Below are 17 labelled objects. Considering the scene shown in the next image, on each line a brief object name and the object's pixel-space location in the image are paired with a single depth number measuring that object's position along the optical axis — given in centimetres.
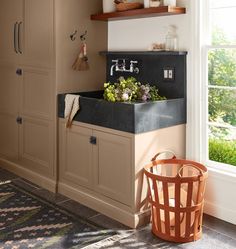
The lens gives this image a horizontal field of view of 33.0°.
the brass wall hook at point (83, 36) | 376
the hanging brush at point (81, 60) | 371
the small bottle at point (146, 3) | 330
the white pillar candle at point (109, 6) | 368
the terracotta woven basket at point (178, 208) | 274
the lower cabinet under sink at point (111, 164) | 303
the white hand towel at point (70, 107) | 344
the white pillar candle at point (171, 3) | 318
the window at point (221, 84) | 305
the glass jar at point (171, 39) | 329
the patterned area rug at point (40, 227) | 277
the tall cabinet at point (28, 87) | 374
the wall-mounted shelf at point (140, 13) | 313
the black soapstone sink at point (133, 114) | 296
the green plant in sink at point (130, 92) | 324
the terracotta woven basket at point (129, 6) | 346
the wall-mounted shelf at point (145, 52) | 320
